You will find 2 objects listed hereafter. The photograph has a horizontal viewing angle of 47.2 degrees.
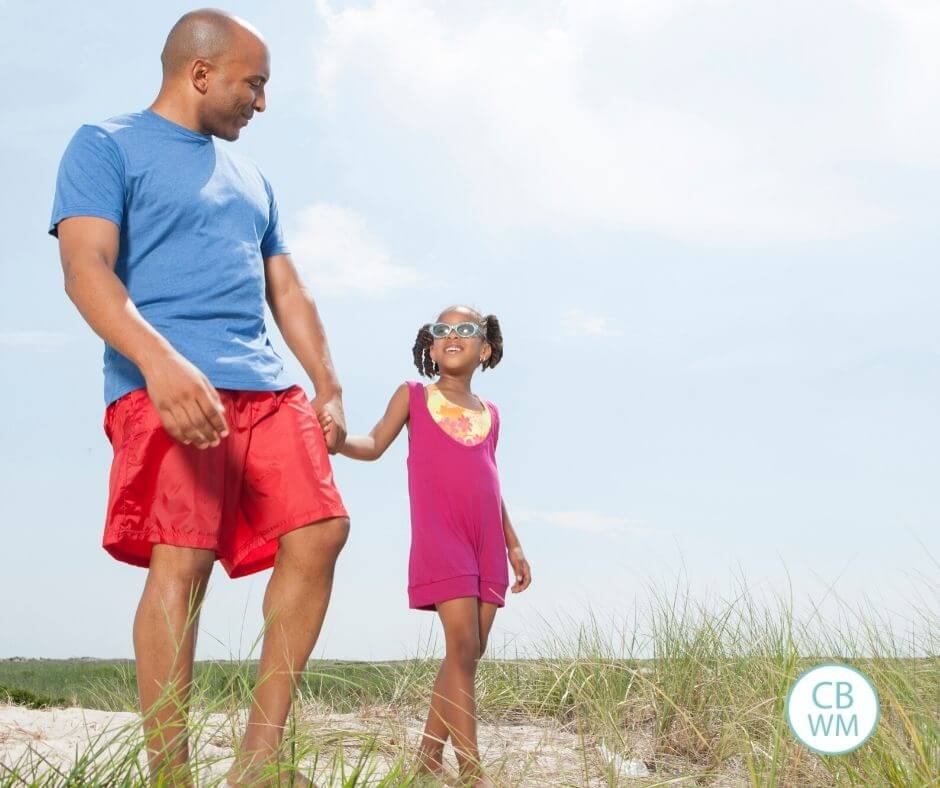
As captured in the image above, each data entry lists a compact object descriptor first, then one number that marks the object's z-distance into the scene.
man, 2.84
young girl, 3.90
